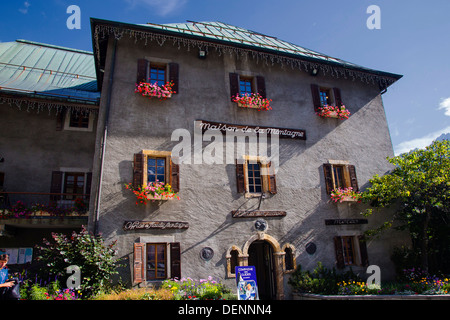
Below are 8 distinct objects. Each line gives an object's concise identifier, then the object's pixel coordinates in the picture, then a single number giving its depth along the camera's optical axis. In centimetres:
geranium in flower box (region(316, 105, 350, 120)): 1335
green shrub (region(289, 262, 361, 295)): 1040
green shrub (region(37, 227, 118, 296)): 845
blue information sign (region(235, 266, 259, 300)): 800
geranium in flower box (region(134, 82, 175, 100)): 1116
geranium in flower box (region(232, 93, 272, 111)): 1226
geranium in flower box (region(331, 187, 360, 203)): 1220
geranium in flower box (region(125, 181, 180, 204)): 993
